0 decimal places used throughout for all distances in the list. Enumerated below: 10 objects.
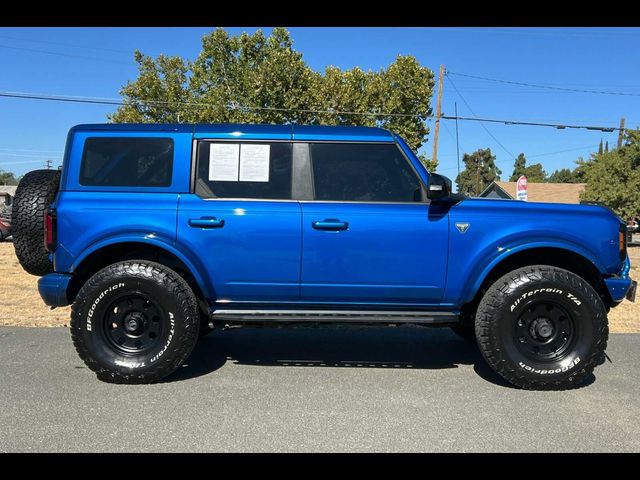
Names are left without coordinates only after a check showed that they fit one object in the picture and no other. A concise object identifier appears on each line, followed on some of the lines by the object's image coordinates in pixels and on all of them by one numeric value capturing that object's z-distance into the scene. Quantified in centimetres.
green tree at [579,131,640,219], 2111
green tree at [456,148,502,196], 8188
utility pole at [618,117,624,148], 2510
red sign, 1070
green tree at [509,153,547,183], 9481
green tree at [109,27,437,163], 1881
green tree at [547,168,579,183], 9176
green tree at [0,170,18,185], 9882
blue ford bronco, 378
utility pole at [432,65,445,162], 2072
